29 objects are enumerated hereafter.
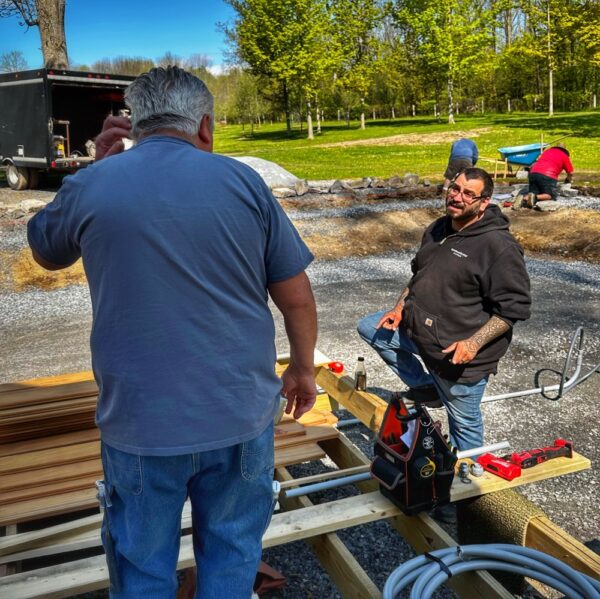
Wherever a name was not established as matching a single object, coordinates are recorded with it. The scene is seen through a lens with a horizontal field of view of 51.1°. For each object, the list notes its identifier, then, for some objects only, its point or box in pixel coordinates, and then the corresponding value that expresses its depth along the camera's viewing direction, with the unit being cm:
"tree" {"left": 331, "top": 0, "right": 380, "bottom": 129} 4644
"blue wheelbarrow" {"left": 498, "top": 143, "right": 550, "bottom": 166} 1775
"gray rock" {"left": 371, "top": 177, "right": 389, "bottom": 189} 1639
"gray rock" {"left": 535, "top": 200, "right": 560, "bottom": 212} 1285
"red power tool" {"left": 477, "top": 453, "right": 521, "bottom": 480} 302
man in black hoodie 346
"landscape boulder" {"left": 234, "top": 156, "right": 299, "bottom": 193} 1630
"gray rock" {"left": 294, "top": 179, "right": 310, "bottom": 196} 1516
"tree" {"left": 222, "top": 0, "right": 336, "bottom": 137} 4106
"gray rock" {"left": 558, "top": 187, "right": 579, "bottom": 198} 1461
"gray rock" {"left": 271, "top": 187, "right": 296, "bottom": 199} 1489
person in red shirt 1328
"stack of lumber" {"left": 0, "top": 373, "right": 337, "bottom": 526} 305
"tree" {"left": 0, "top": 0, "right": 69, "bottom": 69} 1983
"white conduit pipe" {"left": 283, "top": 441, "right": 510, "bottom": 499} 320
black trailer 1550
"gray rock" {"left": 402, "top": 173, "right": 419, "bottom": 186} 1633
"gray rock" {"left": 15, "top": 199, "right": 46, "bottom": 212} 1263
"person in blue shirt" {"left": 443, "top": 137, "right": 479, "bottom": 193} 775
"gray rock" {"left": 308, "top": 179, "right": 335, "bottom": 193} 1602
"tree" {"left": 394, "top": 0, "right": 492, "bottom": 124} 4669
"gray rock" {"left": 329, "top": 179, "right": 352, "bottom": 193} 1580
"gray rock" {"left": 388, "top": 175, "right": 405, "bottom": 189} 1609
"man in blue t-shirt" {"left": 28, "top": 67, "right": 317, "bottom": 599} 168
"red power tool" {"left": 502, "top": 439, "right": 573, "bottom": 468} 309
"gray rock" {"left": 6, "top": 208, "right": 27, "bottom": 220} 1223
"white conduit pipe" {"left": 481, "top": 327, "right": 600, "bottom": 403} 472
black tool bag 278
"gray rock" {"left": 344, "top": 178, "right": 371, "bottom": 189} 1625
